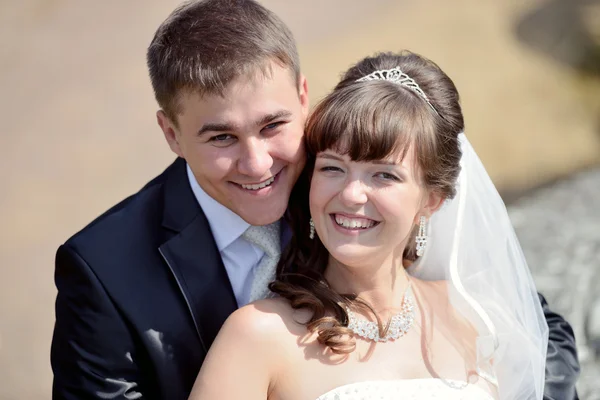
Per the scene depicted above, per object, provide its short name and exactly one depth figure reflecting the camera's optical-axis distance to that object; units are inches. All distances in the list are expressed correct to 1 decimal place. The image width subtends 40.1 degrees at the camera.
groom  122.0
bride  114.3
